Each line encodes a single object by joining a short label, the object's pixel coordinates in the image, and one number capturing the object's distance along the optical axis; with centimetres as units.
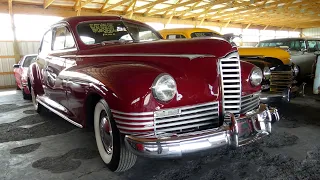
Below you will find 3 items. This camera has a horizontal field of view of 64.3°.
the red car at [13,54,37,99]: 725
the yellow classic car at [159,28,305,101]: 423
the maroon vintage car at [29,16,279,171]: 215
